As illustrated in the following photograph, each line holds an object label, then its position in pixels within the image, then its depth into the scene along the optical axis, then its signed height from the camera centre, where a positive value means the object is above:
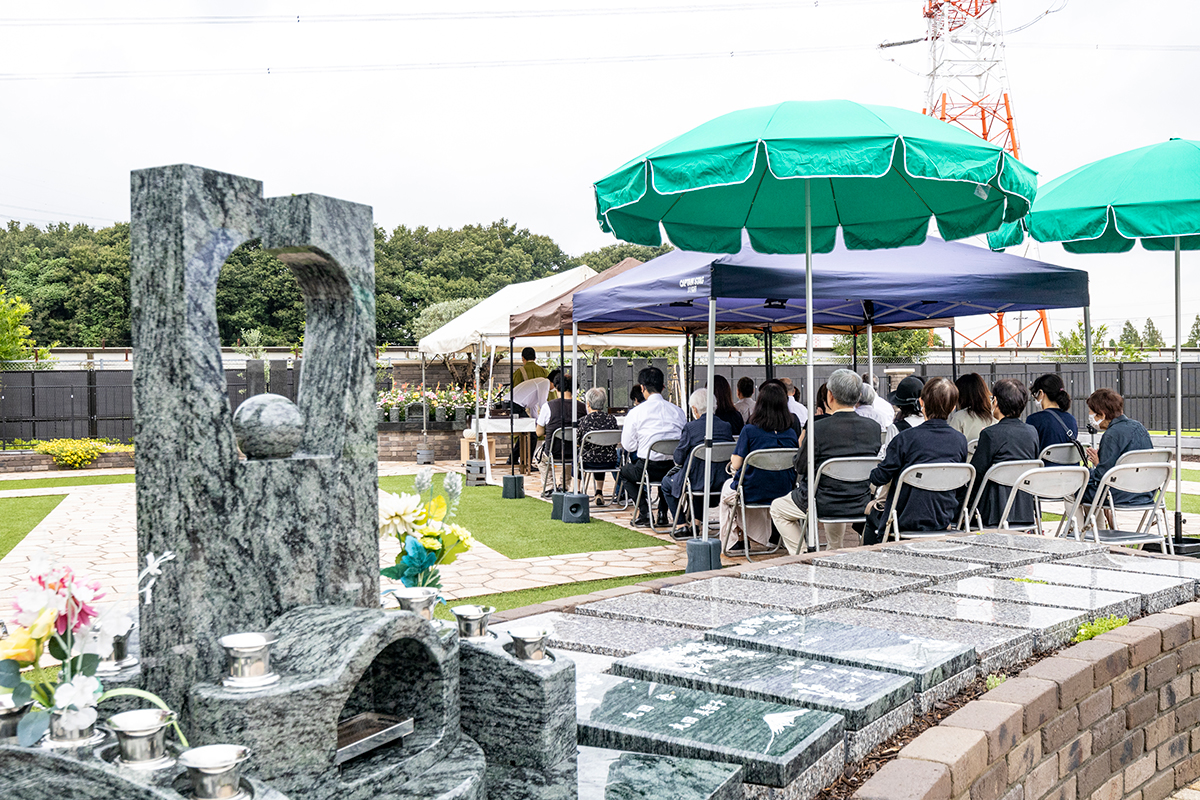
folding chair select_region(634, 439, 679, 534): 8.03 -0.49
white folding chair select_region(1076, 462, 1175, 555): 5.52 -0.61
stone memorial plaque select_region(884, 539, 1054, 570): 4.62 -0.86
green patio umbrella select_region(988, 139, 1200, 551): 5.86 +1.21
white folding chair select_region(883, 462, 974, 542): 5.30 -0.51
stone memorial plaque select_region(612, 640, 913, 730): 2.62 -0.88
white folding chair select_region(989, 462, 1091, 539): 5.41 -0.57
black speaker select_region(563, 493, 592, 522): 8.53 -1.06
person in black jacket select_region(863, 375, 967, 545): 5.43 -0.40
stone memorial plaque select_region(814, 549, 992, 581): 4.36 -0.86
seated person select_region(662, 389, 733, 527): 7.09 -0.45
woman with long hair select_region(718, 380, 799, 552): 6.41 -0.35
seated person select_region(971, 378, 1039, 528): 5.75 -0.37
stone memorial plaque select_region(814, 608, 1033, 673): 3.16 -0.89
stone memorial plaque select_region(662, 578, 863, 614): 3.81 -0.88
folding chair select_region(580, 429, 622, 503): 9.30 -0.46
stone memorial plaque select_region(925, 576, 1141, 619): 3.73 -0.88
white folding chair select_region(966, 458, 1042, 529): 5.56 -0.51
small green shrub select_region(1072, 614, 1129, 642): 3.51 -0.93
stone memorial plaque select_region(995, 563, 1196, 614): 3.96 -0.88
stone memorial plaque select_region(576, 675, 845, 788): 2.22 -0.89
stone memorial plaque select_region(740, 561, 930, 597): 4.07 -0.87
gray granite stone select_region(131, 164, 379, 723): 1.75 -0.13
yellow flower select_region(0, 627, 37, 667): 1.55 -0.41
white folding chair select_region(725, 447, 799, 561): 6.28 -0.48
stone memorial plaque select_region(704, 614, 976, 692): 2.93 -0.88
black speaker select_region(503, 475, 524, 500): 10.45 -1.06
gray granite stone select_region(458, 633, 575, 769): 2.00 -0.69
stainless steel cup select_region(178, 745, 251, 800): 1.39 -0.56
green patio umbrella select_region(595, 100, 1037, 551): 4.59 +1.23
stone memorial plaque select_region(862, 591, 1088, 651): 3.42 -0.89
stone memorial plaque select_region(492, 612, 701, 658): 3.26 -0.89
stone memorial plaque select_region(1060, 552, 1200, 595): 4.39 -0.89
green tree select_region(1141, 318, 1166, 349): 41.50 +2.69
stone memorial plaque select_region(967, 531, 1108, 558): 4.90 -0.86
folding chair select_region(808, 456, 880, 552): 5.63 -0.49
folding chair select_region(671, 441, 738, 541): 6.95 -0.54
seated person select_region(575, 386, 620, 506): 9.38 -0.56
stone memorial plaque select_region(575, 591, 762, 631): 3.61 -0.88
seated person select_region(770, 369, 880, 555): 5.76 -0.35
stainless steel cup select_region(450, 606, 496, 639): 2.13 -0.52
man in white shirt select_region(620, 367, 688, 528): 8.09 -0.28
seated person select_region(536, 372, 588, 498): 10.61 -0.35
